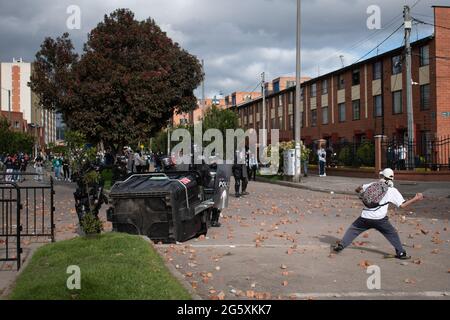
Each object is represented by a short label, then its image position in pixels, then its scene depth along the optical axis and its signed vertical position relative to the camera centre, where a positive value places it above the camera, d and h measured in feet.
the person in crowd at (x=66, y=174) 102.88 -1.41
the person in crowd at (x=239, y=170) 59.36 -0.41
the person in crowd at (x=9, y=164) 105.09 +0.61
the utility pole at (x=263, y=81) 174.36 +25.88
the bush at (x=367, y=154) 90.79 +1.82
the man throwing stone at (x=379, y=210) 27.61 -2.20
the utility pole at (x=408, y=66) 85.15 +15.02
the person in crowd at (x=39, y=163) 110.73 +0.81
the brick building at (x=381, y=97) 112.47 +16.78
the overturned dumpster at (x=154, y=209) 30.96 -2.36
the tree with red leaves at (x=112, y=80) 73.05 +11.37
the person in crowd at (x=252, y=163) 86.83 +0.45
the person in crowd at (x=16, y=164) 109.07 +0.63
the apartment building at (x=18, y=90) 395.14 +54.33
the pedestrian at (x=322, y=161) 96.28 +0.77
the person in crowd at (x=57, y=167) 112.16 +0.00
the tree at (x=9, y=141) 167.19 +8.52
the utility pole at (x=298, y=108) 85.15 +8.87
